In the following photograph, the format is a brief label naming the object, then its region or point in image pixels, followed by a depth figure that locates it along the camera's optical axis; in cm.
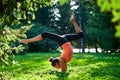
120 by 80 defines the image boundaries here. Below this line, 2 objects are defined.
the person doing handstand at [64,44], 789
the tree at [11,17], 376
